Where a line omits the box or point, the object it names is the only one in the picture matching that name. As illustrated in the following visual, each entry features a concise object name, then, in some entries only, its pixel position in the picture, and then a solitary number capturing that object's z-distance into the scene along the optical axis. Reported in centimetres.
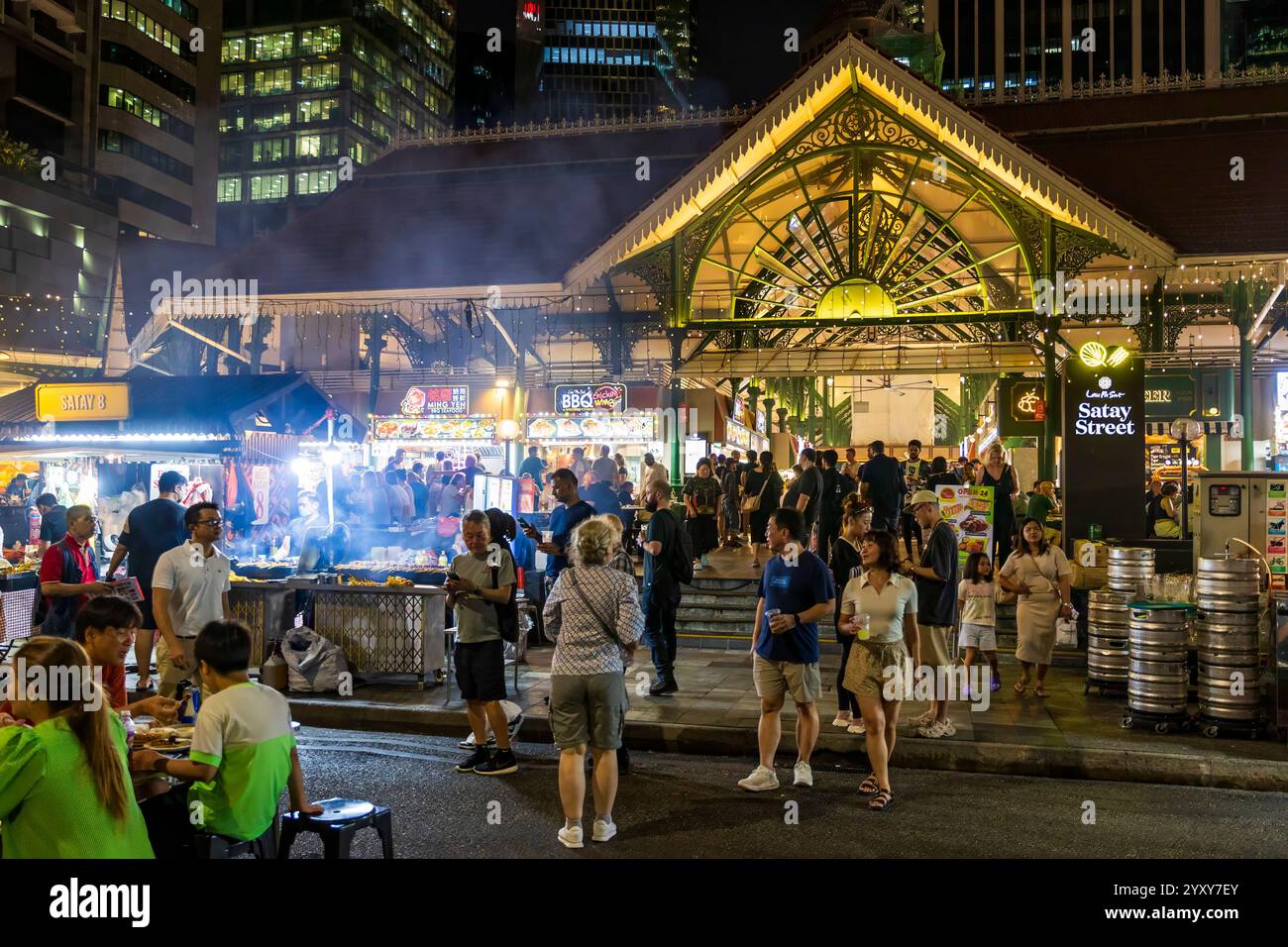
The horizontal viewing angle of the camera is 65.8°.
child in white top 969
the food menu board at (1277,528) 1012
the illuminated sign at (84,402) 1452
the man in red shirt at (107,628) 487
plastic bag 962
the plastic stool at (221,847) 392
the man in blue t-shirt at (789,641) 671
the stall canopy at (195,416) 1394
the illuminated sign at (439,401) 2005
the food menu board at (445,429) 1983
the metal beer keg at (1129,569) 1012
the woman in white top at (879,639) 650
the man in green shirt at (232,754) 397
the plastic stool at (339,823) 405
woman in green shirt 329
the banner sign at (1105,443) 1275
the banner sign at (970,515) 1231
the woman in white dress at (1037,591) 974
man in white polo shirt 741
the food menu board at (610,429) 1911
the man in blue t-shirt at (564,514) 860
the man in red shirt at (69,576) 874
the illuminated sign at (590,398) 1898
